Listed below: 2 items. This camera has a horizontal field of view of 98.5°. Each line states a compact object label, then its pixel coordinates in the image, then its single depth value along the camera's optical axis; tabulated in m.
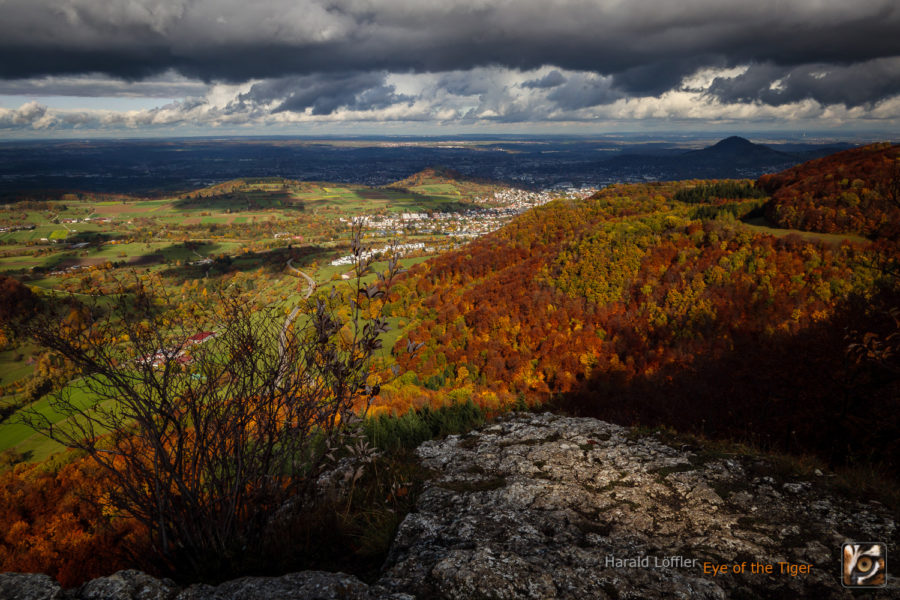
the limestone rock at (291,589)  3.67
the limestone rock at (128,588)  3.59
